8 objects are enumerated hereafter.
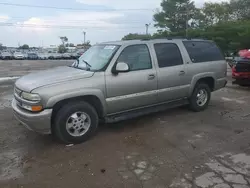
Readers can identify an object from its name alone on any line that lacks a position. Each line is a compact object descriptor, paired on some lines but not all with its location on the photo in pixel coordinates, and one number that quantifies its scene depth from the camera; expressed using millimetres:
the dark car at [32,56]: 39634
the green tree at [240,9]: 35308
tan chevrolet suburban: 3336
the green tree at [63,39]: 87731
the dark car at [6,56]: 36136
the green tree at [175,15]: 42847
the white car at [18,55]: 36895
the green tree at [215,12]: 37437
